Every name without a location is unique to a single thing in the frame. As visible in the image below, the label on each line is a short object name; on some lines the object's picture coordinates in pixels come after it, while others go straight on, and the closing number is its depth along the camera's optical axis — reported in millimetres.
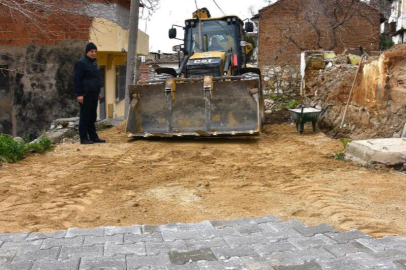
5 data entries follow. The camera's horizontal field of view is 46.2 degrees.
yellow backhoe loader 8969
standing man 8609
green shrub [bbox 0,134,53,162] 7207
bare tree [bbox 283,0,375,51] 20734
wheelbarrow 10094
